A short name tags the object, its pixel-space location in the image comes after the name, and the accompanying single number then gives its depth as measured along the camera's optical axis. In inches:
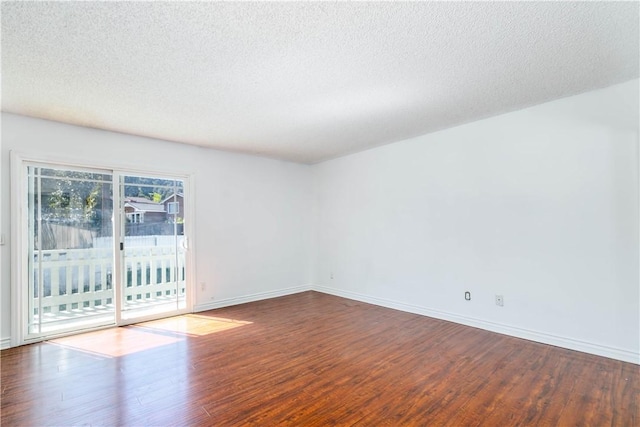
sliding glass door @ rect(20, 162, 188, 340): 133.3
